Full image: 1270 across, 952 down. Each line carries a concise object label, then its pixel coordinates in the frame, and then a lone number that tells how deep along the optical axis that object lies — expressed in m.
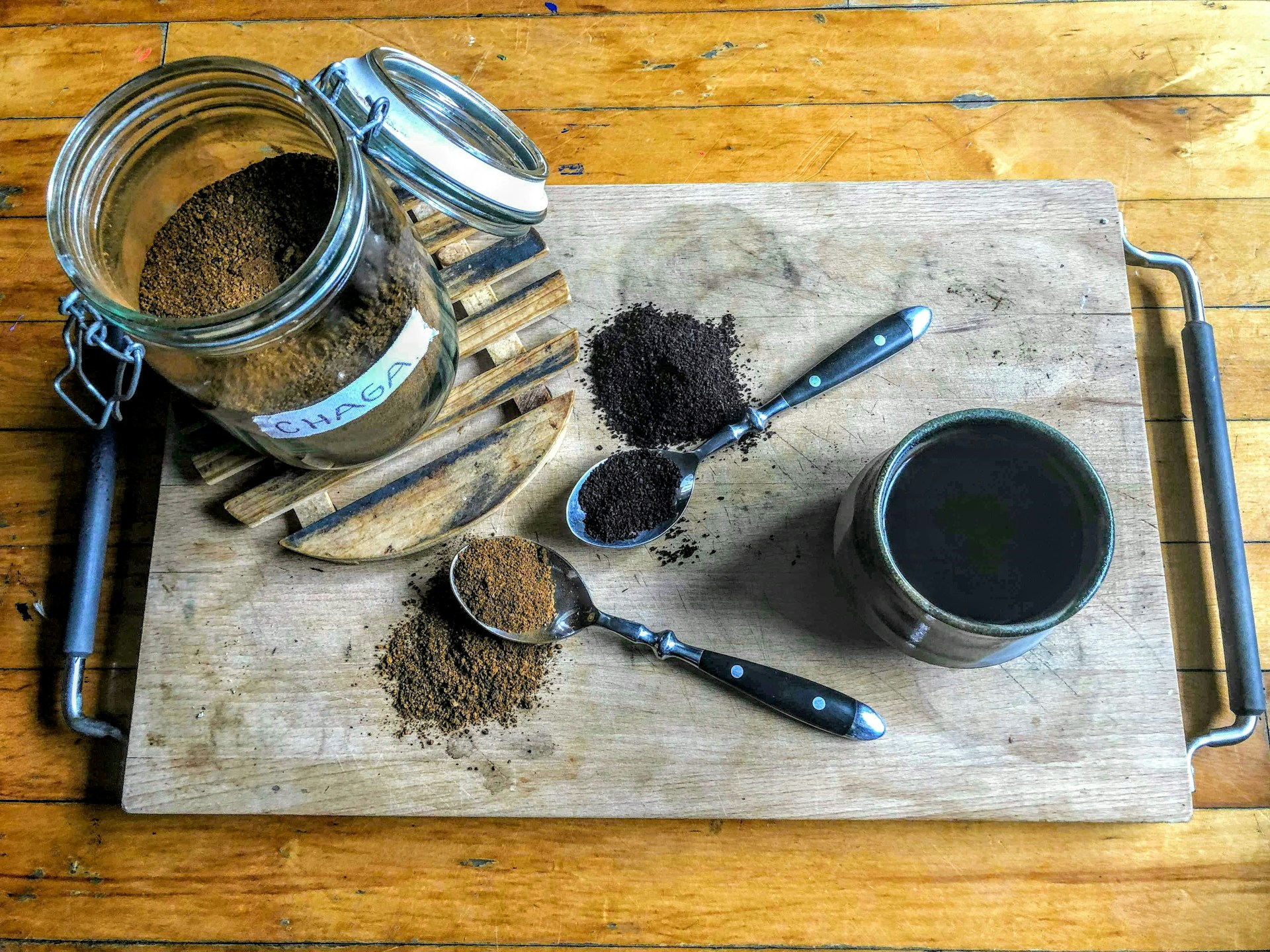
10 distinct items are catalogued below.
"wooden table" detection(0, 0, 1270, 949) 0.39
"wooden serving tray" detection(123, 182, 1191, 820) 0.37
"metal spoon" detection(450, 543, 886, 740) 0.36
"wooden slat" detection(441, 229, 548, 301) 0.39
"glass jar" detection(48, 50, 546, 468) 0.30
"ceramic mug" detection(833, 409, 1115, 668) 0.31
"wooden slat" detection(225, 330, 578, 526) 0.38
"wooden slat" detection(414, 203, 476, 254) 0.40
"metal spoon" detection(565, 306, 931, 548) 0.38
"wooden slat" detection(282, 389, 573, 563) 0.38
